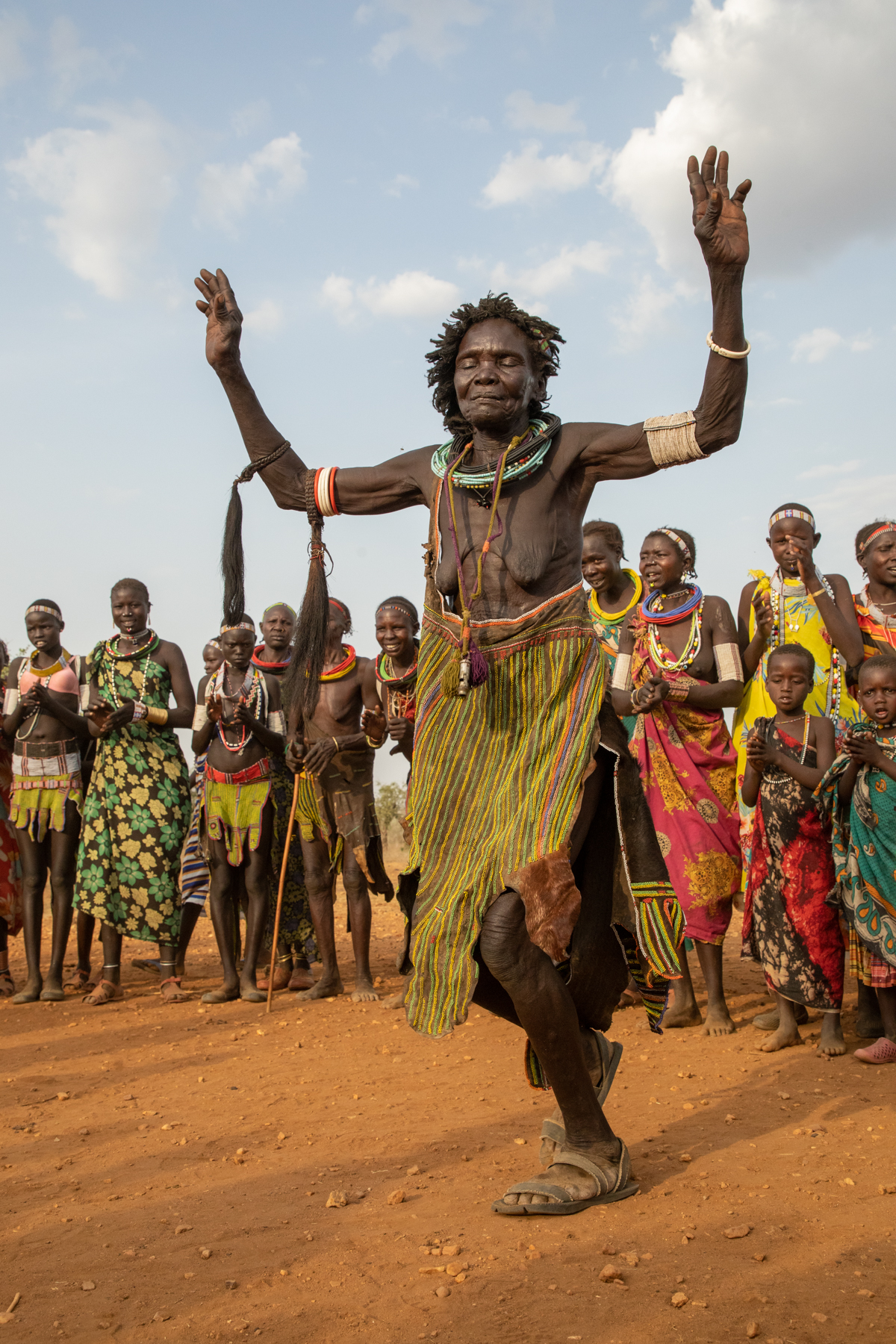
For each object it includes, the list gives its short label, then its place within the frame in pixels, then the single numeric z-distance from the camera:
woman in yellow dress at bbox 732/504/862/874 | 6.07
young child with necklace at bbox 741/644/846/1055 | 5.78
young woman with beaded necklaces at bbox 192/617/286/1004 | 7.79
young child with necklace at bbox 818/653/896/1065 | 5.40
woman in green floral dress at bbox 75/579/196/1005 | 7.88
